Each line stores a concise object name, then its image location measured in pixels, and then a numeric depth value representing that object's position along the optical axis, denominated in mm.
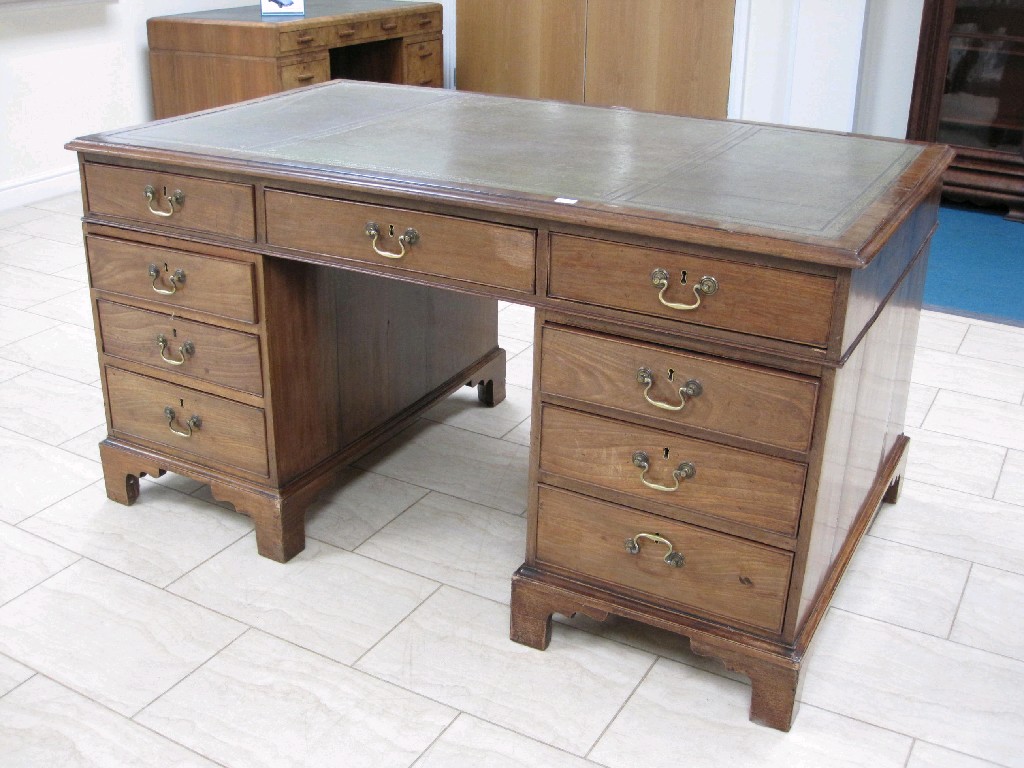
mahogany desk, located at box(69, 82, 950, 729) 1715
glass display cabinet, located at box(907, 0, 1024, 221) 4781
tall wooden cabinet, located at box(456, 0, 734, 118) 5328
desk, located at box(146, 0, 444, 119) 4938
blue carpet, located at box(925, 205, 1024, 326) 3854
